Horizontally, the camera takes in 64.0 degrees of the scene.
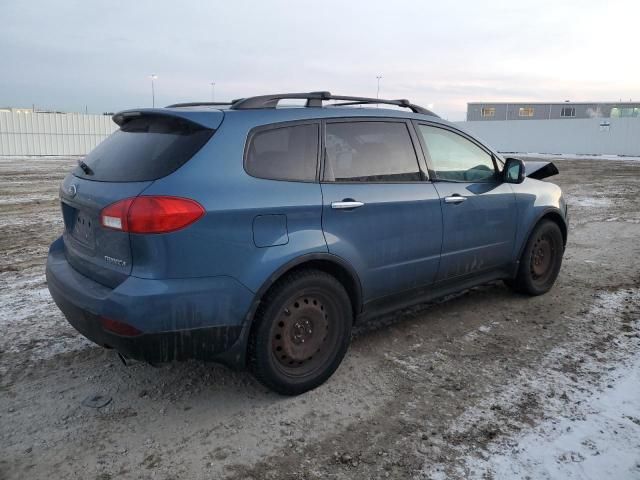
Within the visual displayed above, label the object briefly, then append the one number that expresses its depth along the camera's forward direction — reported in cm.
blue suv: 260
